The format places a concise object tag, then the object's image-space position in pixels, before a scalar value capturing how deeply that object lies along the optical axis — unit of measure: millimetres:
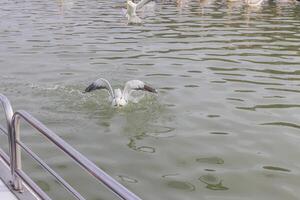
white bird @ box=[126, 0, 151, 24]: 19686
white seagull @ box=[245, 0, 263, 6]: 28031
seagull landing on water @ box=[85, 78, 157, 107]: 10539
